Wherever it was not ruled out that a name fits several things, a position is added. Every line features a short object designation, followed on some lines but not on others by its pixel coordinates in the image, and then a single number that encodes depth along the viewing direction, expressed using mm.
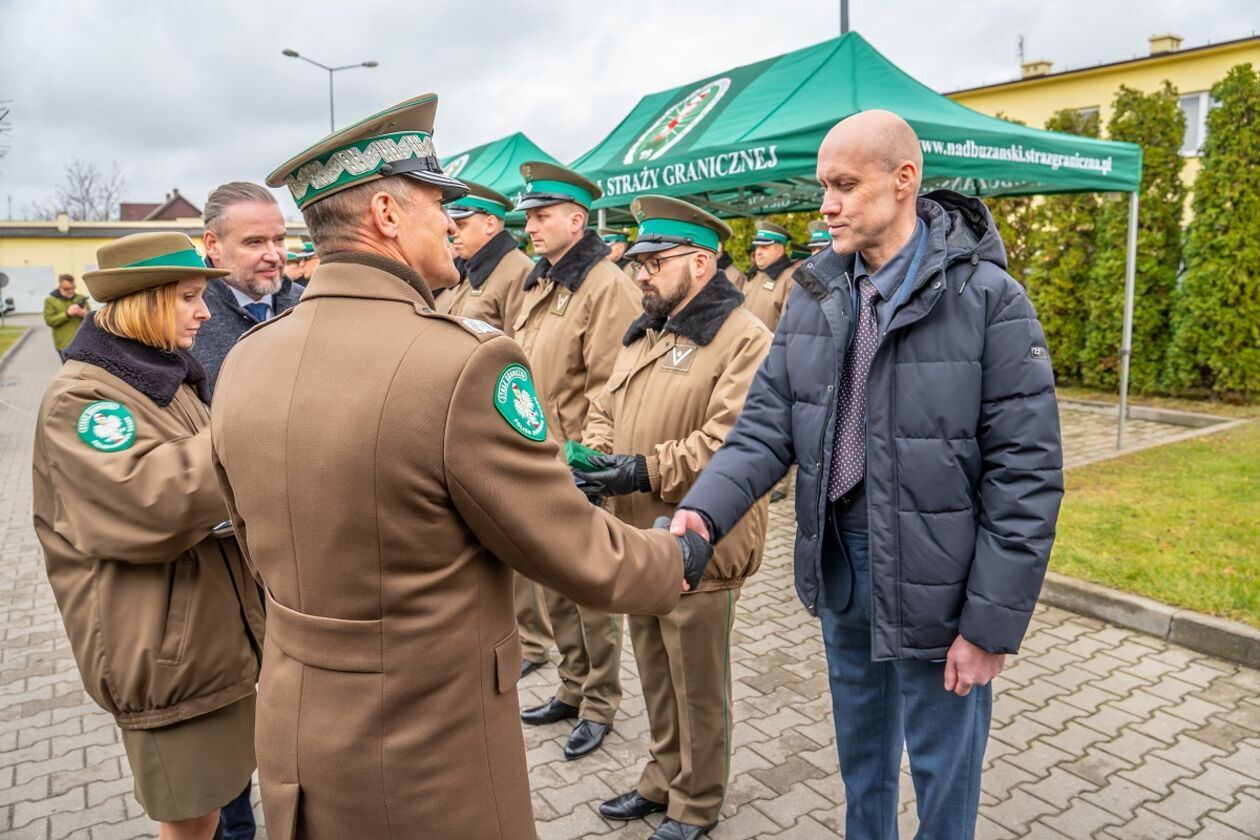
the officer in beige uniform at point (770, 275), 9297
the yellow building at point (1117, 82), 22109
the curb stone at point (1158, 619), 4426
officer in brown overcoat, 1517
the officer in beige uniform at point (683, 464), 3125
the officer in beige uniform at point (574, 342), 4039
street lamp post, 26031
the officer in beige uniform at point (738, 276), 9693
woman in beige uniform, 2268
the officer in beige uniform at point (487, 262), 5160
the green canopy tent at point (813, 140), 6102
